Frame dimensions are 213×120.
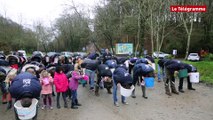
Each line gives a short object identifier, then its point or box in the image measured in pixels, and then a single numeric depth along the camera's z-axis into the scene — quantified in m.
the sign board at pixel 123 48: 17.72
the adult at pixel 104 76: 6.87
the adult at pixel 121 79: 5.80
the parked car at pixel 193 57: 24.49
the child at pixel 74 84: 6.01
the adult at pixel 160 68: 9.00
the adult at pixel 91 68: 7.86
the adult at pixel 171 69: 7.42
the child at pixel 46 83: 5.87
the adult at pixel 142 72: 6.85
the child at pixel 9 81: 5.66
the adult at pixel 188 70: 7.96
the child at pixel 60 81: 5.92
